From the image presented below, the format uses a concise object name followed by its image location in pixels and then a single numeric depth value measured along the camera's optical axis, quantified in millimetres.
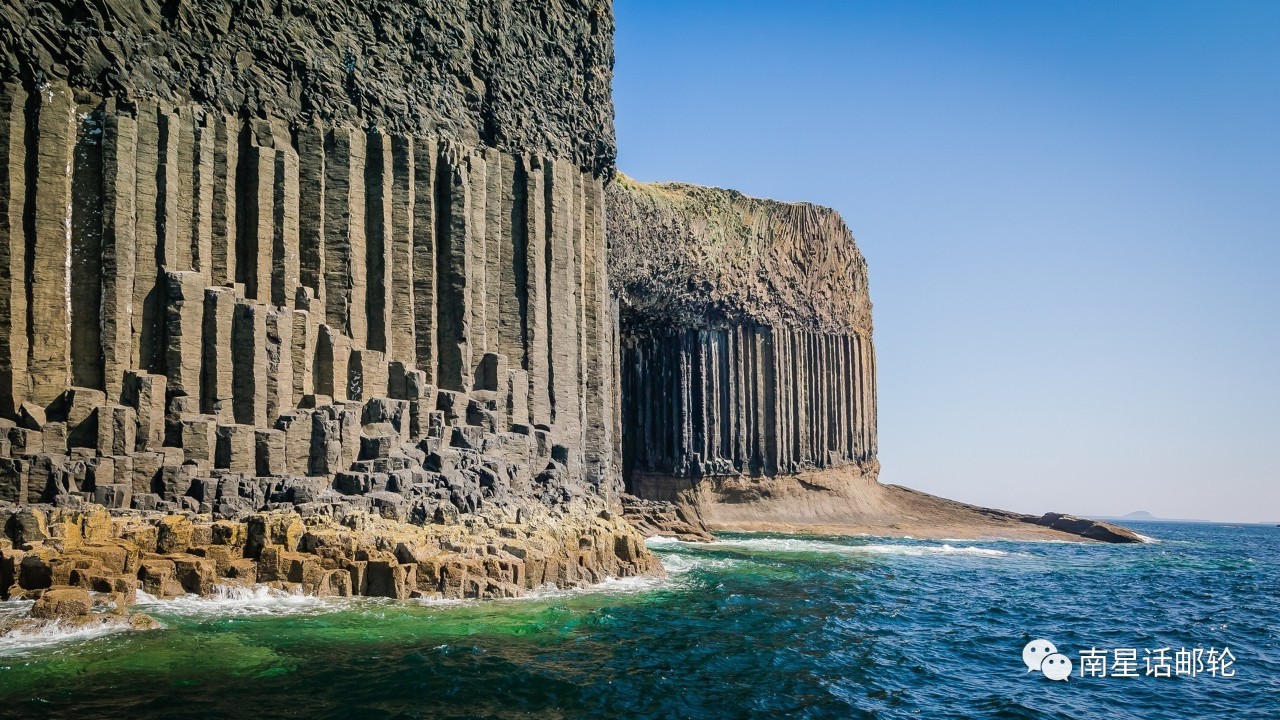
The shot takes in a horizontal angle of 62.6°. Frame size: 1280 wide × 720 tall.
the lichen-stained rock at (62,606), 18797
